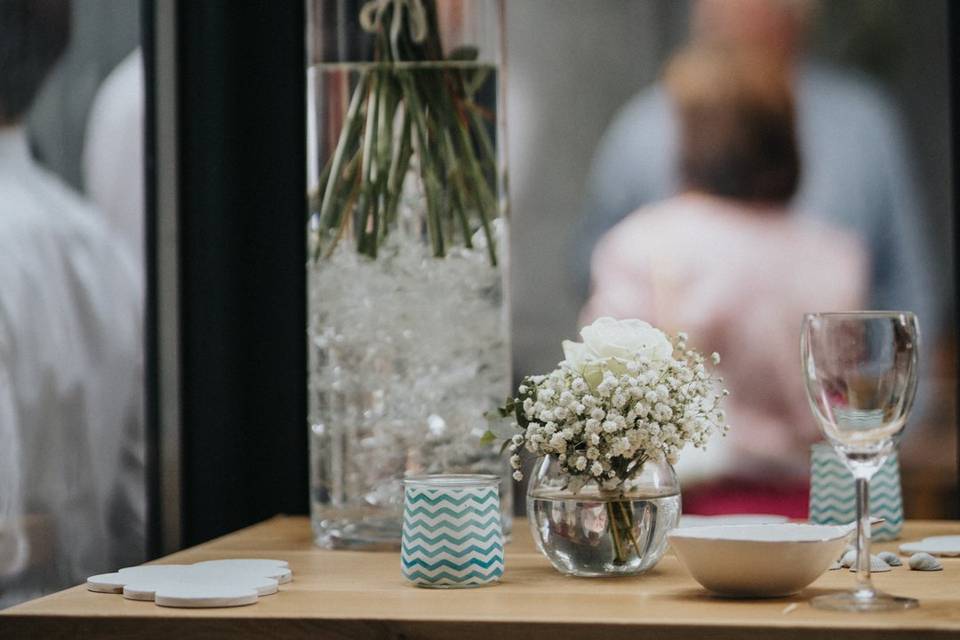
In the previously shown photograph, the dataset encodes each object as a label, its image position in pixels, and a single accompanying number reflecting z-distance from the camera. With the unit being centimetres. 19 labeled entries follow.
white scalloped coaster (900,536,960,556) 237
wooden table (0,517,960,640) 207
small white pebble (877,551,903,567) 232
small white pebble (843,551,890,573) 230
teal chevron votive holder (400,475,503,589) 223
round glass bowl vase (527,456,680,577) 225
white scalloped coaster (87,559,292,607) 216
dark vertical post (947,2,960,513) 297
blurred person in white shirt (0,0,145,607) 252
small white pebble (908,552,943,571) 229
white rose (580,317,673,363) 226
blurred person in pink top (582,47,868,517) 300
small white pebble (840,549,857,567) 231
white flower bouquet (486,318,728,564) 223
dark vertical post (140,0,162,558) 282
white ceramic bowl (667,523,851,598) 214
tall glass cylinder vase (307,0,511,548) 248
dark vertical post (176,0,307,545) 297
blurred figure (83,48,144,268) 270
